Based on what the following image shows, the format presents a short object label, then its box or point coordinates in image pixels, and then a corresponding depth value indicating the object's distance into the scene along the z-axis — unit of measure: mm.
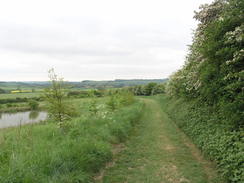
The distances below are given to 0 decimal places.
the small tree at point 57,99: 5961
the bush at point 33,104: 31234
